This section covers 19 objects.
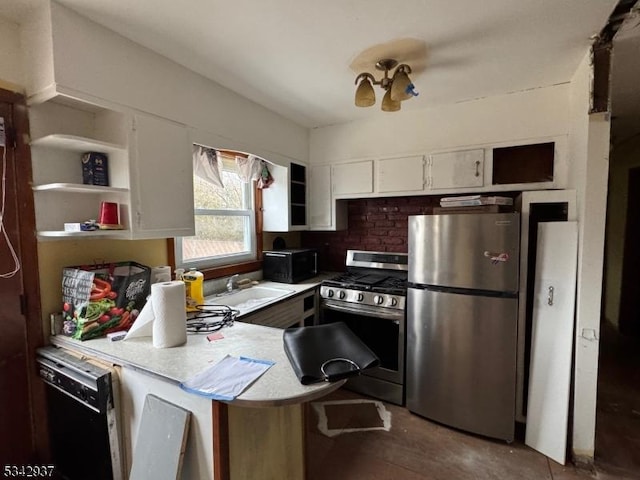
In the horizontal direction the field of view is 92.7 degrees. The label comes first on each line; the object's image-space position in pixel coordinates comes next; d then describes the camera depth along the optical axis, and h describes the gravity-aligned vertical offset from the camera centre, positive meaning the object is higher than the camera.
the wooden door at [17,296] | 1.43 -0.34
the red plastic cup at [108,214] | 1.57 +0.05
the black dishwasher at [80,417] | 1.29 -0.87
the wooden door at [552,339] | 1.84 -0.73
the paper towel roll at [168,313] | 1.38 -0.41
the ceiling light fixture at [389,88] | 1.68 +0.76
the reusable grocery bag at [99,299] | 1.49 -0.38
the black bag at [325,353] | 1.09 -0.52
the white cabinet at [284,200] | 2.90 +0.23
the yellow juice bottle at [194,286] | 2.05 -0.42
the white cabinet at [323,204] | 3.09 +0.19
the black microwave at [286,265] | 2.80 -0.40
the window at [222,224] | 2.38 -0.01
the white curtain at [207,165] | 2.26 +0.45
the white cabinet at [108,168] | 1.51 +0.30
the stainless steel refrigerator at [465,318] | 1.97 -0.65
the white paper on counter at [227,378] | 1.04 -0.57
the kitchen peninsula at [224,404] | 1.07 -0.67
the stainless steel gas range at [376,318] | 2.38 -0.79
